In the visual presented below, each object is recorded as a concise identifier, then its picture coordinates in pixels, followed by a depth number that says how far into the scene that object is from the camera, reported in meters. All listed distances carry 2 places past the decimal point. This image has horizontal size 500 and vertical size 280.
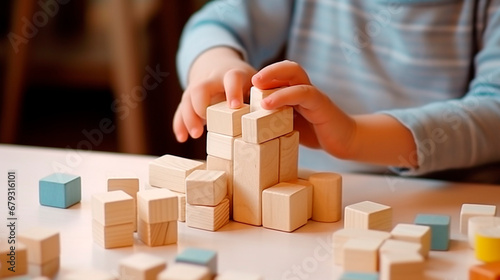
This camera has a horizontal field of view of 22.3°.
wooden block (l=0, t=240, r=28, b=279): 0.78
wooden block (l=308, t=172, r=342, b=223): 0.89
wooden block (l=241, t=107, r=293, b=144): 0.85
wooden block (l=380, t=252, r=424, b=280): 0.76
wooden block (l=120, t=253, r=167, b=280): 0.76
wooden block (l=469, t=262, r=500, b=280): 0.77
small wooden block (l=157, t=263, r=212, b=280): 0.74
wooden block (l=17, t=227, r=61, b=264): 0.78
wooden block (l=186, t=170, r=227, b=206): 0.86
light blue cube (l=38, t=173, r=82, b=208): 0.89
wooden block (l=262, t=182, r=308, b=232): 0.86
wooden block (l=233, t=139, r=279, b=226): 0.86
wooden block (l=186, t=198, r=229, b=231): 0.86
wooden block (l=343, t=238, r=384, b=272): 0.78
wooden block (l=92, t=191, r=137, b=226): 0.83
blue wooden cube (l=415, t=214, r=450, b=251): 0.83
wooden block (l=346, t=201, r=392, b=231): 0.84
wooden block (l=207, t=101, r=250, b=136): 0.86
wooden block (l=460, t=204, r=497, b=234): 0.86
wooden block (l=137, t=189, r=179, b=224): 0.83
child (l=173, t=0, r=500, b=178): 0.95
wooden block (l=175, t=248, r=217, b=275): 0.77
